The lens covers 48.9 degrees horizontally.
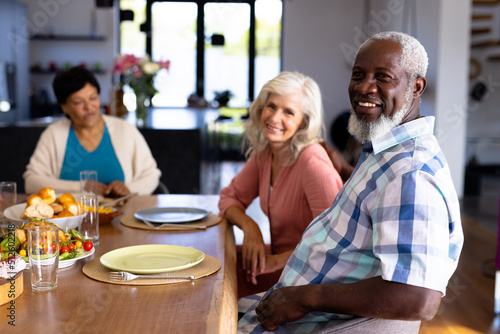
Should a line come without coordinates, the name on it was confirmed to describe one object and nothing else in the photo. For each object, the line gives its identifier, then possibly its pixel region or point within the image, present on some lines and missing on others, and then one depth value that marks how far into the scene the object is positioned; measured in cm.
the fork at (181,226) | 177
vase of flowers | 423
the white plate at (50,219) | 154
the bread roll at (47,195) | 162
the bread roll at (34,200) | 156
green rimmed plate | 127
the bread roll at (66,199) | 160
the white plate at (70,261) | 130
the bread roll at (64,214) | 156
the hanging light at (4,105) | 727
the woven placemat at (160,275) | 122
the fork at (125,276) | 122
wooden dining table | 99
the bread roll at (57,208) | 159
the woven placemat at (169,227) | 176
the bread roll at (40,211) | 153
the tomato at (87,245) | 138
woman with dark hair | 263
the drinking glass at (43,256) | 112
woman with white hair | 182
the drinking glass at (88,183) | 203
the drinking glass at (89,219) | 155
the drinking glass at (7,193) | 182
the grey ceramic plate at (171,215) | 182
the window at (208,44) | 920
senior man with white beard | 105
